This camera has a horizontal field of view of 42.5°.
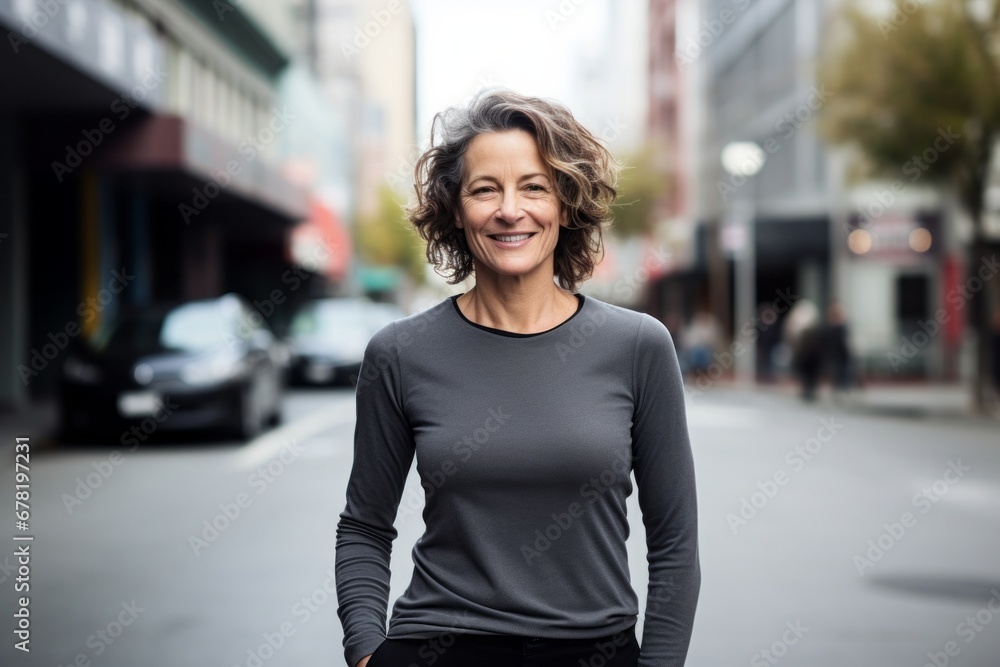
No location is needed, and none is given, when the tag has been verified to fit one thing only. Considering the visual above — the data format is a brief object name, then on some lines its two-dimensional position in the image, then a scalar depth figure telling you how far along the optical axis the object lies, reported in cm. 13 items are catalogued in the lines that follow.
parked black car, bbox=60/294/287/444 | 1364
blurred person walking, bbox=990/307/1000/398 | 2305
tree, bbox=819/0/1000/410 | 1950
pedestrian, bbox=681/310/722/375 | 3206
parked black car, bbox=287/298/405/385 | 2530
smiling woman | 228
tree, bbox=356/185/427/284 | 7650
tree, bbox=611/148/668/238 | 4862
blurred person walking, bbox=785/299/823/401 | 2430
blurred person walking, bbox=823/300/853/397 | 2409
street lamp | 2822
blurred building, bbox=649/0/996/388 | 3234
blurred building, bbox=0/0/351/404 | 1748
